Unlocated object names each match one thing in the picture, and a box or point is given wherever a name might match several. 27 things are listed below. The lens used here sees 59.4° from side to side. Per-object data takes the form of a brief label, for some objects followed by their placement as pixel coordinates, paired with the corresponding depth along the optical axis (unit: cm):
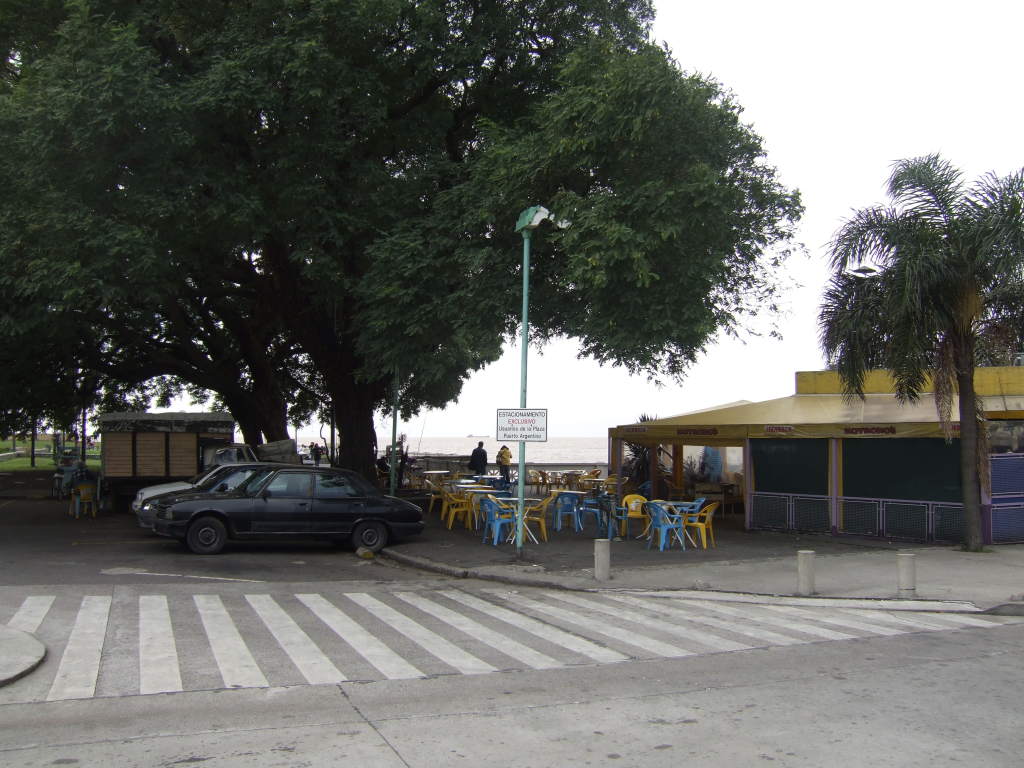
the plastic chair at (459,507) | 1997
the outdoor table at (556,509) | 1990
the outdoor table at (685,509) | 1709
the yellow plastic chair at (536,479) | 2876
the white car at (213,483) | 1633
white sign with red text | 1490
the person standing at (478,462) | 2976
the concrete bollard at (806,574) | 1241
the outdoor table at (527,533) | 1803
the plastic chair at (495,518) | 1736
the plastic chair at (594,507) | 1859
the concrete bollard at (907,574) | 1208
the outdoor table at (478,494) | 1941
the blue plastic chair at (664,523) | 1673
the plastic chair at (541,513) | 1800
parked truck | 2434
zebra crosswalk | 771
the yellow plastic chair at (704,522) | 1694
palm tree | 1516
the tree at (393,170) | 1589
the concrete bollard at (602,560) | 1352
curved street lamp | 1440
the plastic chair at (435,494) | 2229
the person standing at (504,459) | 3123
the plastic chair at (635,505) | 1777
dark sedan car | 1560
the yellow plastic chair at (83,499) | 2272
